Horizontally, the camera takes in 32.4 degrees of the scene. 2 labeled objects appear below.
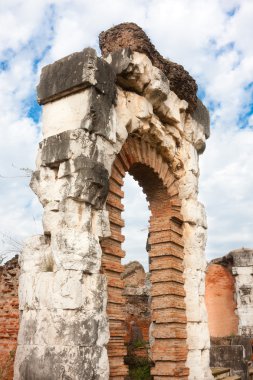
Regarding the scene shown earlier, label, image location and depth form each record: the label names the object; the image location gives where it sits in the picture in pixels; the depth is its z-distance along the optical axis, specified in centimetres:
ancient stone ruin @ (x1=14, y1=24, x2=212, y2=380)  433
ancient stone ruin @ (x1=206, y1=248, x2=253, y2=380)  959
